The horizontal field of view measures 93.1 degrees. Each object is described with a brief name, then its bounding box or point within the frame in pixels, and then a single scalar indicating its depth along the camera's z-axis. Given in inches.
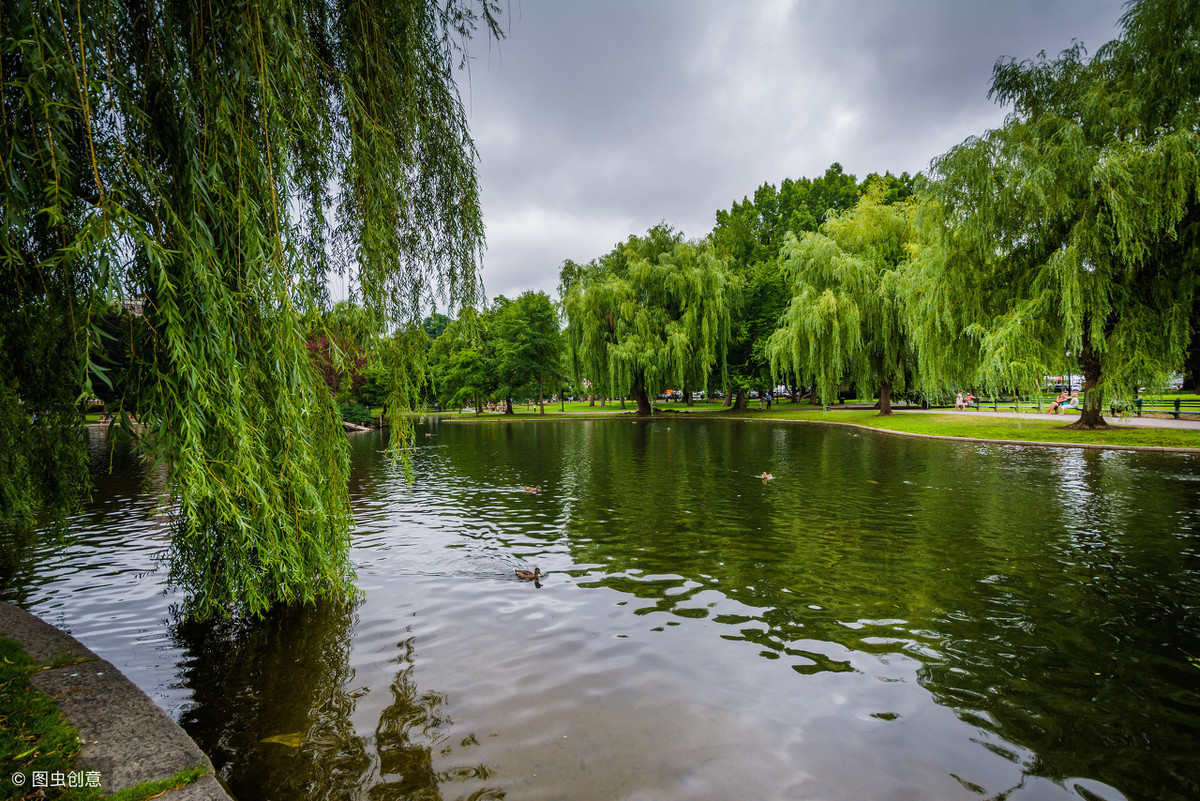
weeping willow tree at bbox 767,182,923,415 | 1089.4
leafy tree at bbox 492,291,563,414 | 1923.0
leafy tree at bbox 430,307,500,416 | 2014.0
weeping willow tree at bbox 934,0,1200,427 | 583.5
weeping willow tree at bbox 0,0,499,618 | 123.2
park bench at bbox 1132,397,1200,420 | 904.7
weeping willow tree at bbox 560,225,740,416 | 1336.1
